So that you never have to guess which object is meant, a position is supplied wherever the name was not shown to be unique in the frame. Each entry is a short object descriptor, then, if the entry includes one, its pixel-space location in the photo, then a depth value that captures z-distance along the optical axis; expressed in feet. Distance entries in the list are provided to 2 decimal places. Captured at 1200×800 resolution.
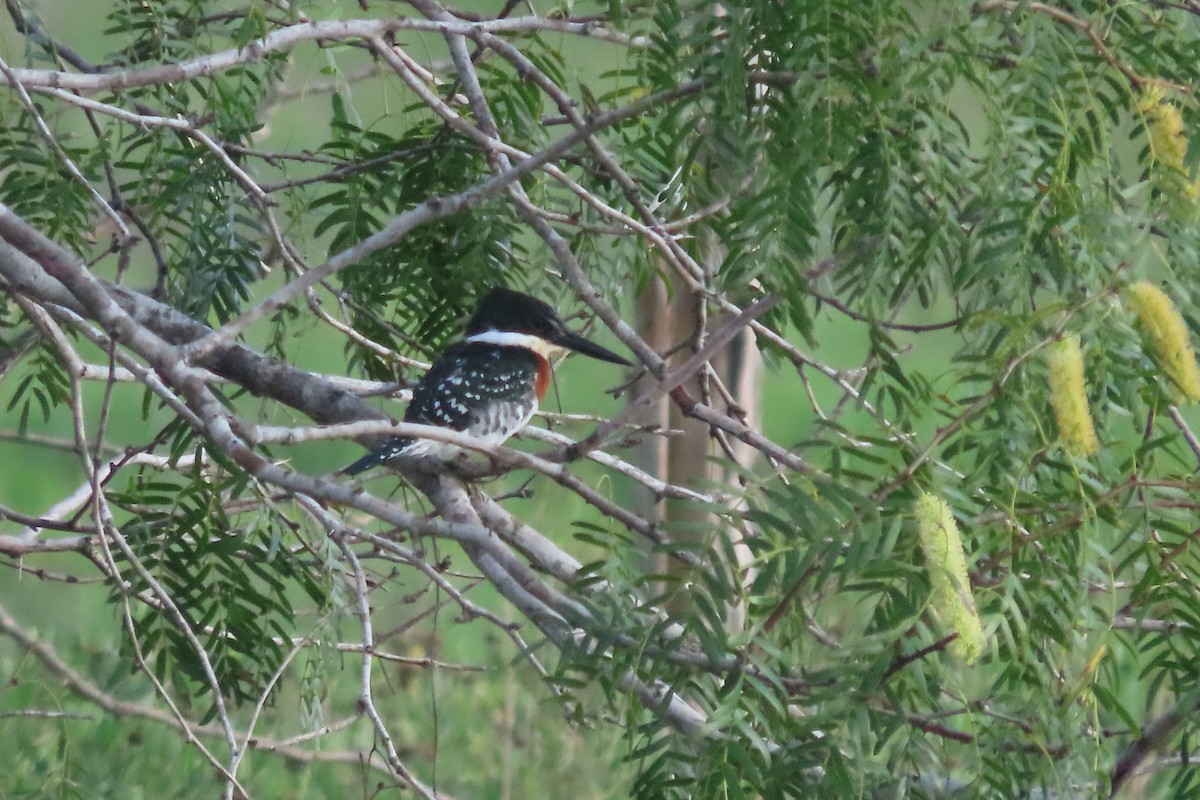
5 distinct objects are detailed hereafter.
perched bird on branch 44.25
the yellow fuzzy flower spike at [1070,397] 33.95
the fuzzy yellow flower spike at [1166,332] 33.97
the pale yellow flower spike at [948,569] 33.86
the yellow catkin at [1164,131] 34.38
